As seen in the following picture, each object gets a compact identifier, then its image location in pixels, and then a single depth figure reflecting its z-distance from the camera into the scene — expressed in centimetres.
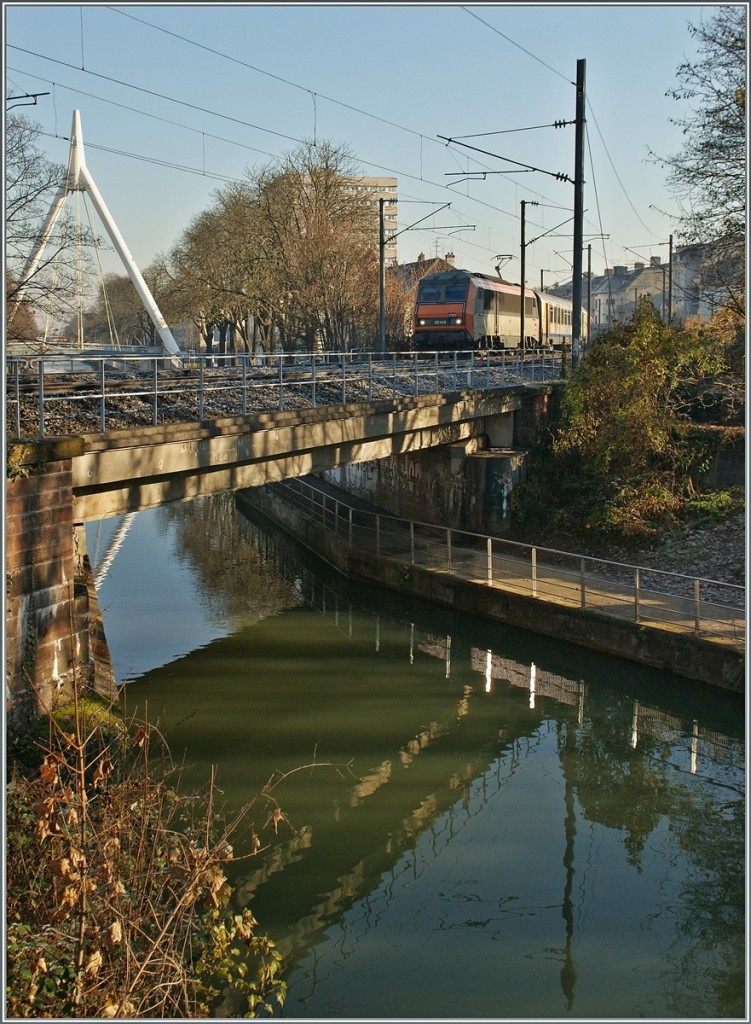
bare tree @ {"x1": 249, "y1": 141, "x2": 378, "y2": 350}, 4772
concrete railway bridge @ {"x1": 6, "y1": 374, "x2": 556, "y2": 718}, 1251
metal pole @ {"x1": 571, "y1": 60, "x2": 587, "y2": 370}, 2655
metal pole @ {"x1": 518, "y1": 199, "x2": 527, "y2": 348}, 4118
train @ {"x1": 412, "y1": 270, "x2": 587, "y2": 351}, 3881
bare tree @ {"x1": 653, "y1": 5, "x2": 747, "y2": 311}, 2112
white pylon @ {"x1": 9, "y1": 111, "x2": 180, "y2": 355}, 4181
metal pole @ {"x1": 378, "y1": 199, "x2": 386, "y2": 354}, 3622
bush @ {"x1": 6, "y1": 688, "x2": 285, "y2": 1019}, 674
